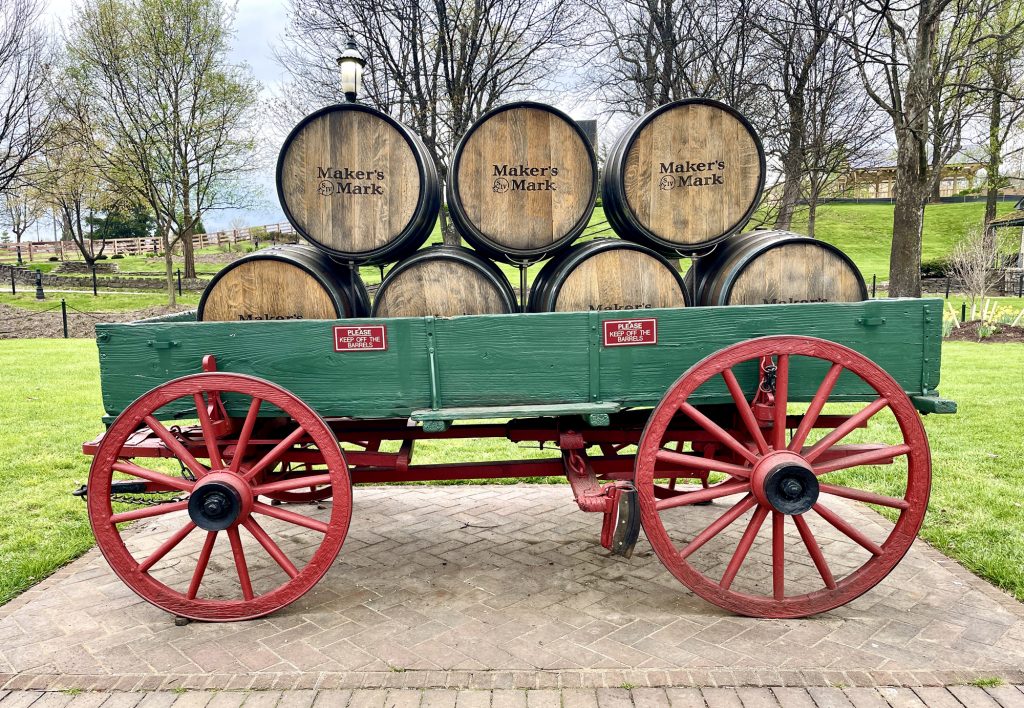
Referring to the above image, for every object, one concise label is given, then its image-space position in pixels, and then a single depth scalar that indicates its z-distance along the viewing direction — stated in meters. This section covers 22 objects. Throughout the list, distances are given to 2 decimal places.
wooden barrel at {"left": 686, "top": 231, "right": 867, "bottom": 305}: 3.16
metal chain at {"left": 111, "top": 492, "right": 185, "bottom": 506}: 3.31
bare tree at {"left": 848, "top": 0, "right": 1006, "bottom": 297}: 10.92
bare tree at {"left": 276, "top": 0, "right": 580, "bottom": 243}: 14.04
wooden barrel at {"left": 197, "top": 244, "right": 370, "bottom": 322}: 3.12
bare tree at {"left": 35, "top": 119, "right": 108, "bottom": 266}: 17.00
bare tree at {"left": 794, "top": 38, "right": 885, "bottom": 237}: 13.22
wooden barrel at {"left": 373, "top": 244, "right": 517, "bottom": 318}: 3.16
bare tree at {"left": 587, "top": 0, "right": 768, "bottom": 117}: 12.88
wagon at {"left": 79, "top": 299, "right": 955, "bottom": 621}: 2.89
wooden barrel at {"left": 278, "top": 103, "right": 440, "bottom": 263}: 3.09
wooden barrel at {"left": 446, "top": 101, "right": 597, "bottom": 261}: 3.18
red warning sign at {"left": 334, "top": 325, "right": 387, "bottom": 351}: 2.97
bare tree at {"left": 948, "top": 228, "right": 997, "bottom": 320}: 14.35
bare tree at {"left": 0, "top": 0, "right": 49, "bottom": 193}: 14.74
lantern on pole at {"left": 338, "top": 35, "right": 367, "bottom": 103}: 4.98
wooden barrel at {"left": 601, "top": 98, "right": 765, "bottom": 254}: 3.22
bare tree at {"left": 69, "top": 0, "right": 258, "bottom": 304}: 17.36
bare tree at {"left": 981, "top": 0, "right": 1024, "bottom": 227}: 13.19
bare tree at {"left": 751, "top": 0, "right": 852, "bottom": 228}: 12.23
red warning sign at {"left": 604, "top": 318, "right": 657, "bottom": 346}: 2.99
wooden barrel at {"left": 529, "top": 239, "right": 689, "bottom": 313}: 3.18
